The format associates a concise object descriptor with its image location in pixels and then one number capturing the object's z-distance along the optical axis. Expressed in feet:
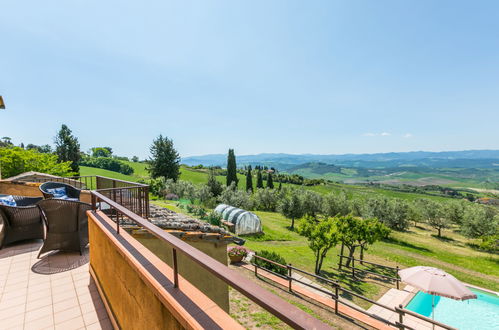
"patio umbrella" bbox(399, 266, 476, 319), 21.02
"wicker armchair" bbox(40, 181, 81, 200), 19.58
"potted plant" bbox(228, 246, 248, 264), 32.96
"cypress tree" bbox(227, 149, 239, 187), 150.30
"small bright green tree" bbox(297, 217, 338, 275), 36.50
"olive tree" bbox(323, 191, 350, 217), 105.74
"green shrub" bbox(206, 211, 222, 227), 51.57
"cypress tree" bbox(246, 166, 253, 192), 169.91
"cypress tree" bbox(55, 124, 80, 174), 101.35
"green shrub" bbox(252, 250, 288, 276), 31.11
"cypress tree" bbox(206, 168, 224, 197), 106.83
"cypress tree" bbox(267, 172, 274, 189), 177.93
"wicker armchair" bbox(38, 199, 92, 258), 14.14
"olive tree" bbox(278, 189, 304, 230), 88.94
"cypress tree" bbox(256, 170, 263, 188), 181.12
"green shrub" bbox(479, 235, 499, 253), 71.54
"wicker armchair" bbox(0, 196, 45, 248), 15.81
